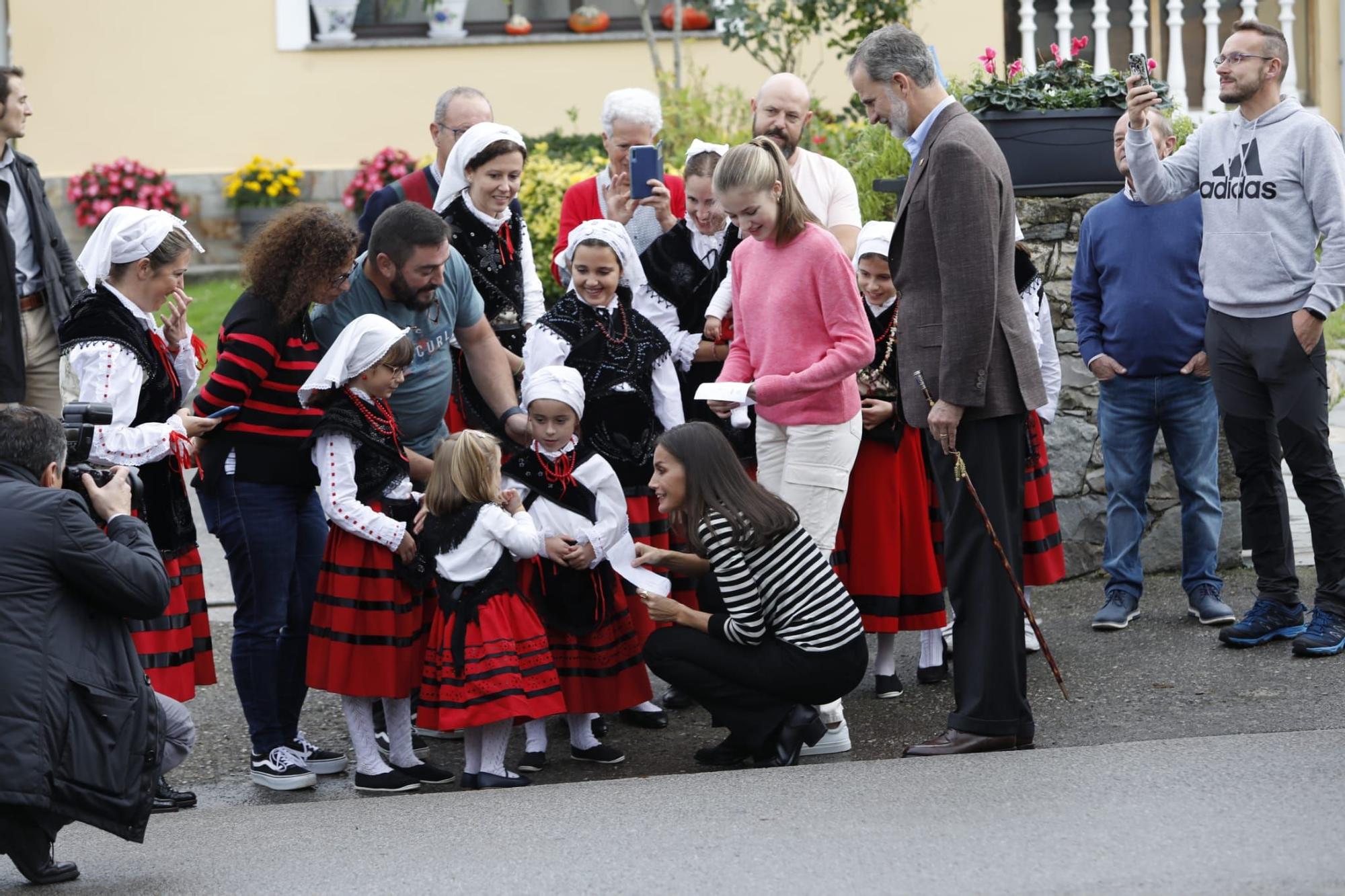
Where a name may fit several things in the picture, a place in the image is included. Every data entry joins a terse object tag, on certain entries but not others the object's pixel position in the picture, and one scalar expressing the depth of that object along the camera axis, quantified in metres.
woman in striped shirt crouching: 10.34
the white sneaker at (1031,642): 13.08
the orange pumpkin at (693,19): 27.53
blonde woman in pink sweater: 10.57
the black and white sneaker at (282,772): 10.55
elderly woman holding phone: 12.85
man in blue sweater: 13.22
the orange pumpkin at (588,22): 27.95
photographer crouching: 8.01
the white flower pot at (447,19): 27.83
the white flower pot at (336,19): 27.58
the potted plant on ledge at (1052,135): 14.85
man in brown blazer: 9.85
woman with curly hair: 10.46
